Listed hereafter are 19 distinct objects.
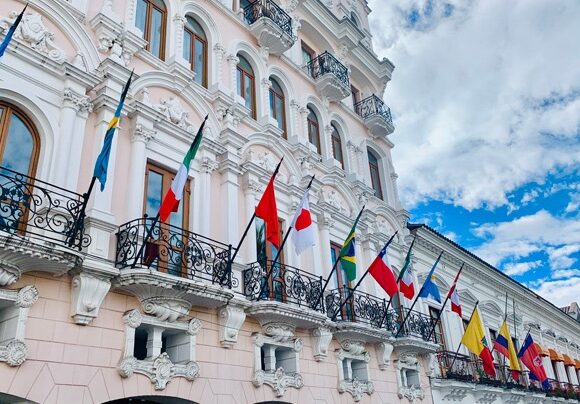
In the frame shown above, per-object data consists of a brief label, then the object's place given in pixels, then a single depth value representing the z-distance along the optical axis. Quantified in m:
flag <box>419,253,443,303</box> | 15.79
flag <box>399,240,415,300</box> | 14.93
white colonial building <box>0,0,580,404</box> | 8.29
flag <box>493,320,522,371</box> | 19.41
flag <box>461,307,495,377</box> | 16.66
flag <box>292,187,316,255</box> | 12.04
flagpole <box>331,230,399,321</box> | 13.64
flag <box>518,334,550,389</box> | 21.66
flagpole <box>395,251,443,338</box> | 15.51
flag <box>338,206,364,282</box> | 13.08
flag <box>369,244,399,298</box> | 13.61
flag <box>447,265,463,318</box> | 16.83
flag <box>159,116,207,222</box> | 9.32
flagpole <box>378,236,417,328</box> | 14.90
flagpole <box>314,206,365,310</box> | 12.77
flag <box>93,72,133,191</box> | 8.48
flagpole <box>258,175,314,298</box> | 11.21
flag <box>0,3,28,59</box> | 7.74
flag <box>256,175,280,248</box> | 11.08
